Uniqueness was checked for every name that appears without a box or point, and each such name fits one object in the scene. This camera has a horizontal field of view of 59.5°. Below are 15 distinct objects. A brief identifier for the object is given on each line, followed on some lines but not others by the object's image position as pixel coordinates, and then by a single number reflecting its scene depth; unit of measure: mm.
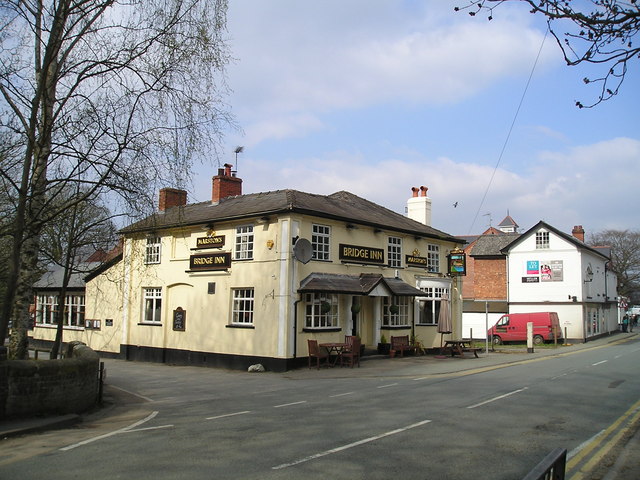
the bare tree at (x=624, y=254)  70938
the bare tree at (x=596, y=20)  5746
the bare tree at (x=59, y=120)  9672
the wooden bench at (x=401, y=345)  23953
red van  36781
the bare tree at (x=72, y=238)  13086
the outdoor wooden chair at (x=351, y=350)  20750
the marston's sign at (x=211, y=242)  22766
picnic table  25484
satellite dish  20344
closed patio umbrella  25141
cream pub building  20625
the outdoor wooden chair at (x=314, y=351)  20375
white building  41344
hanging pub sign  27203
